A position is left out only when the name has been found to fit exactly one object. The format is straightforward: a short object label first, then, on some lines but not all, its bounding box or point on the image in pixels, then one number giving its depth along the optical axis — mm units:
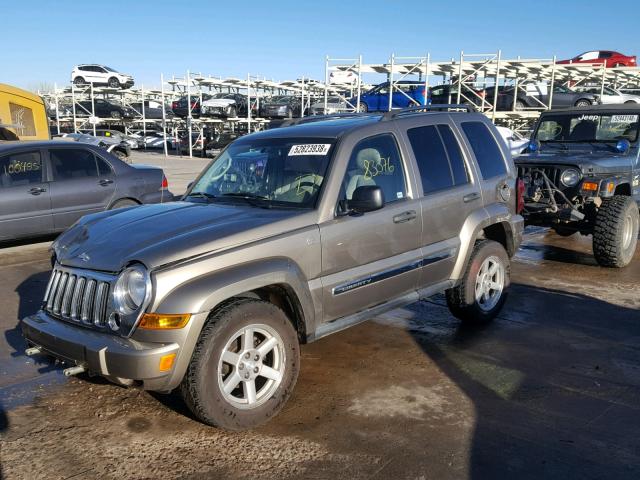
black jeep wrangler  7254
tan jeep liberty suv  3191
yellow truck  13266
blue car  24453
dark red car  33156
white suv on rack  35875
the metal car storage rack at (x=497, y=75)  21547
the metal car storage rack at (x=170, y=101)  31547
